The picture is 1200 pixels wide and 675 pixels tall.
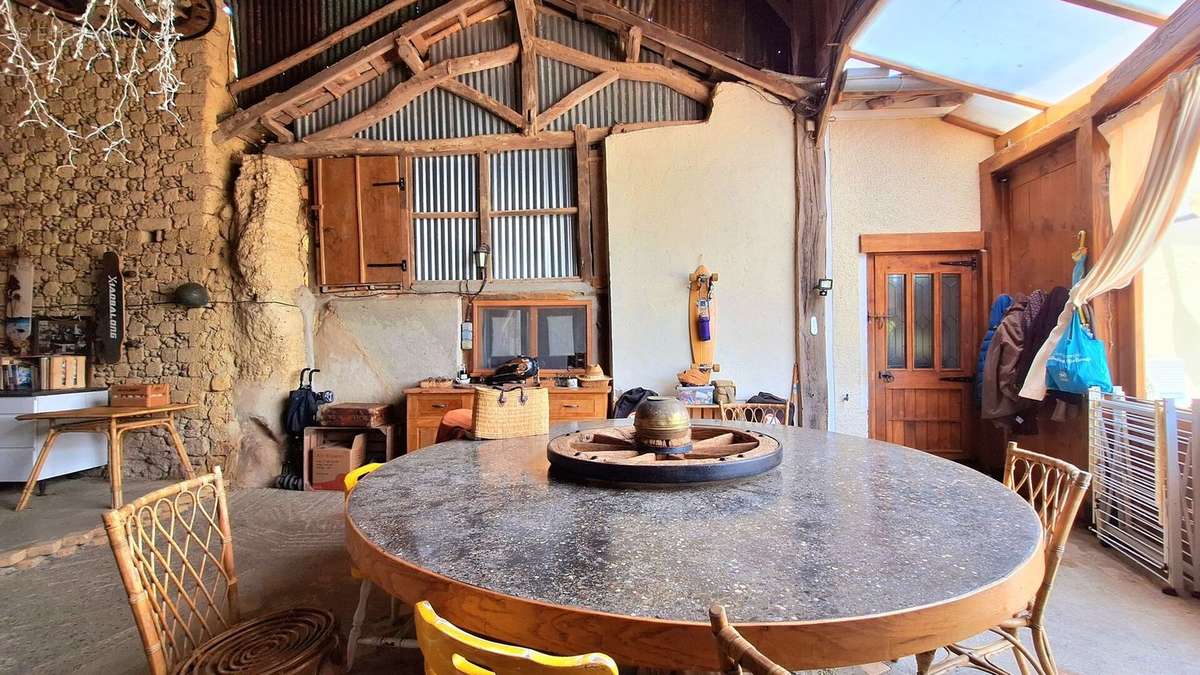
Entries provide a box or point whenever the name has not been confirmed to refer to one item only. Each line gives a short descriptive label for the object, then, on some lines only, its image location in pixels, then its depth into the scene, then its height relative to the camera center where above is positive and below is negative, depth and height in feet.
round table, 2.84 -1.56
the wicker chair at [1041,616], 5.03 -2.92
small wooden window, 17.25 +0.16
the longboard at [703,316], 15.81 +0.57
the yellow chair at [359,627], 6.32 -3.65
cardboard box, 15.88 -3.77
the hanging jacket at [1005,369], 13.03 -1.07
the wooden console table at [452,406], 15.75 -2.08
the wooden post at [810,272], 15.61 +1.81
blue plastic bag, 11.02 -0.82
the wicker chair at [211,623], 4.22 -2.74
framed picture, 16.33 +0.49
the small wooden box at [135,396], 14.60 -1.36
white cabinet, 14.05 -2.51
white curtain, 9.20 +2.49
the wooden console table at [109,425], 12.73 -2.02
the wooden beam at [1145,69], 9.19 +4.98
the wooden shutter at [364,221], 17.52 +4.16
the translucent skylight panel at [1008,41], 10.49 +6.41
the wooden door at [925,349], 15.90 -0.63
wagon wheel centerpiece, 5.20 -1.35
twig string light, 15.97 +8.57
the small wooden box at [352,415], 15.98 -2.26
